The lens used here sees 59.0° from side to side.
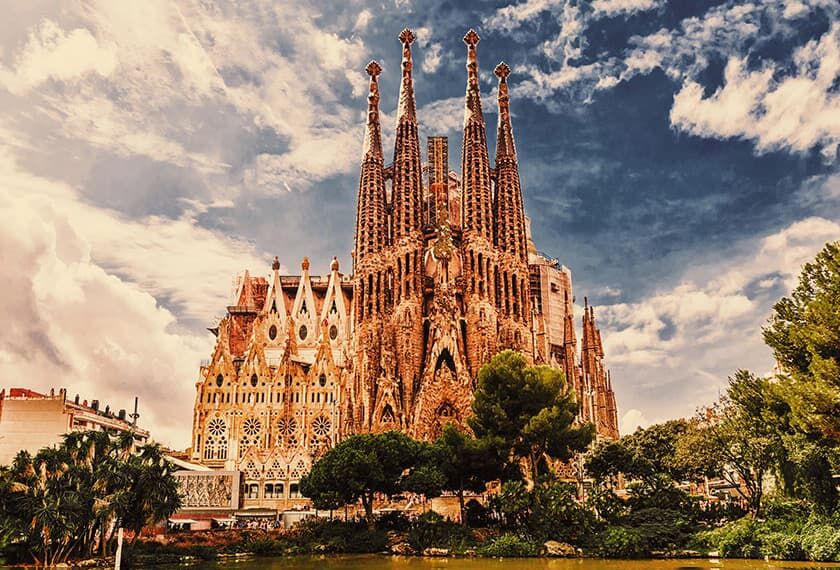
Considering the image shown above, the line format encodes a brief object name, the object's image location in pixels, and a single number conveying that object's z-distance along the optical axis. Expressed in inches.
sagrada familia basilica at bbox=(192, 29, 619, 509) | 2556.6
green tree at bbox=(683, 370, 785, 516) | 1317.7
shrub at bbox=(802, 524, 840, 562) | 1075.3
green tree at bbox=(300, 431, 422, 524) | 1547.7
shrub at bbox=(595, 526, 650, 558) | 1301.7
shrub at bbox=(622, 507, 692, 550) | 1322.6
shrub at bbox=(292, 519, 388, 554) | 1483.8
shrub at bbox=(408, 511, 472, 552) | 1441.9
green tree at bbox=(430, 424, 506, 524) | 1633.9
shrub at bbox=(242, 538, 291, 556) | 1428.4
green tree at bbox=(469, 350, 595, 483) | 1626.5
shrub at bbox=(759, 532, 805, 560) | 1135.6
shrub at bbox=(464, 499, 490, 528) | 1612.9
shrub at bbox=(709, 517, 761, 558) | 1214.9
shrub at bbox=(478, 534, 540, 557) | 1358.3
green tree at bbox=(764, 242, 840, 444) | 1055.0
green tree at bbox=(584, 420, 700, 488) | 1780.3
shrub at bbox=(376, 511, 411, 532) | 1604.3
